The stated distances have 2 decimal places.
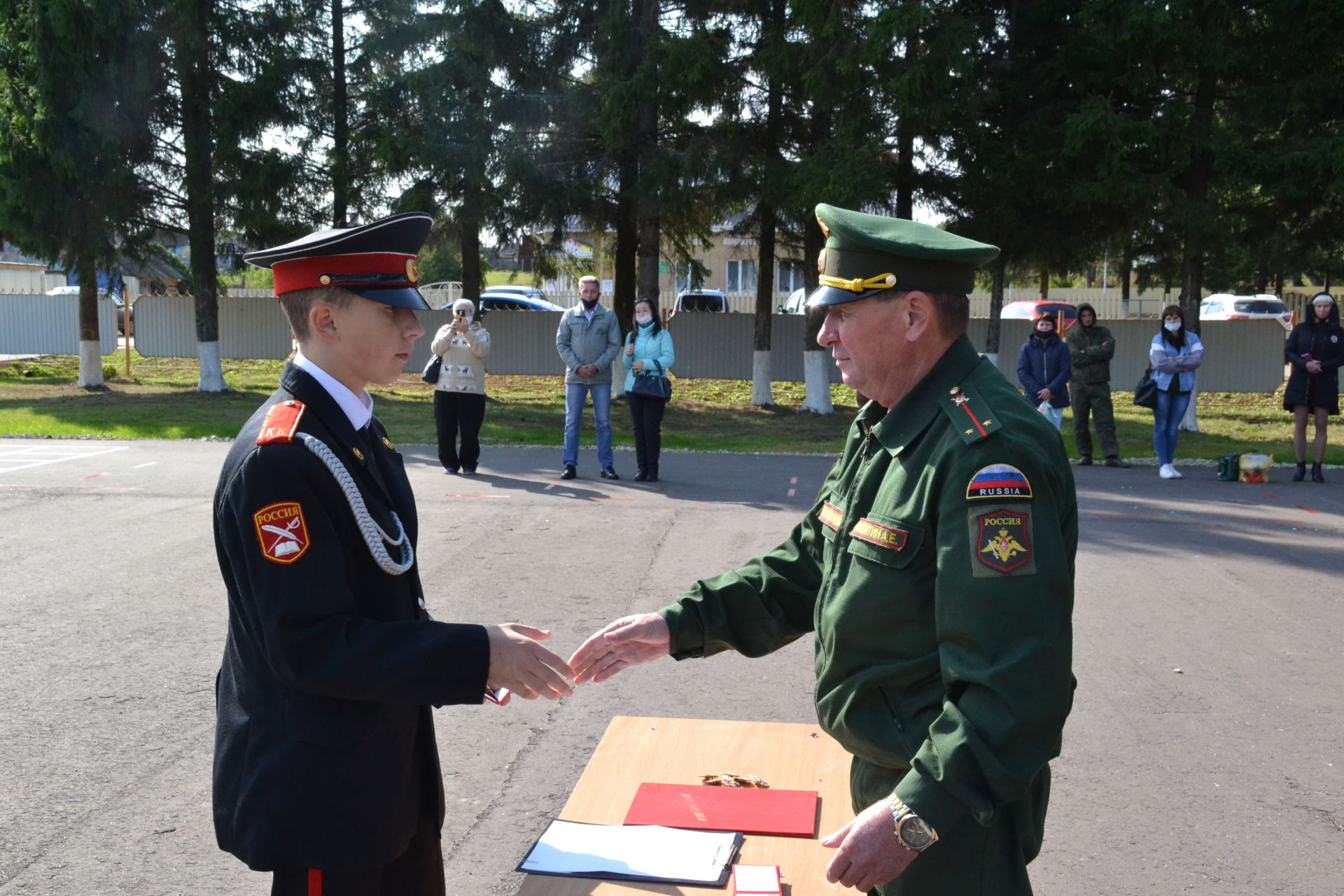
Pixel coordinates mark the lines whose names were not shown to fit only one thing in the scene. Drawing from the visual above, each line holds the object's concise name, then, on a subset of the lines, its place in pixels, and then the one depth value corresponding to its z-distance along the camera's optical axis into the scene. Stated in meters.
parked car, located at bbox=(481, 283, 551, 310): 39.92
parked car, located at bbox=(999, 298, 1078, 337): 31.47
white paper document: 2.71
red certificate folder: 2.95
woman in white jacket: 12.78
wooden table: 2.71
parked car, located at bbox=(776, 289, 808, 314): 30.84
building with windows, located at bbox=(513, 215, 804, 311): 21.36
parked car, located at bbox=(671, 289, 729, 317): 36.53
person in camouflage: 14.44
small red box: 2.58
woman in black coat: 12.74
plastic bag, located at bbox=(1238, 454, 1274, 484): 12.97
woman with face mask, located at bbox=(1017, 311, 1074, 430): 14.48
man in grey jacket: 12.80
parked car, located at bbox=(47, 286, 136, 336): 29.89
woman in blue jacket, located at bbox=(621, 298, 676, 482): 12.55
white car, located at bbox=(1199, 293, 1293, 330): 39.56
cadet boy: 2.16
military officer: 1.98
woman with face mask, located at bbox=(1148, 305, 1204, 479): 13.60
